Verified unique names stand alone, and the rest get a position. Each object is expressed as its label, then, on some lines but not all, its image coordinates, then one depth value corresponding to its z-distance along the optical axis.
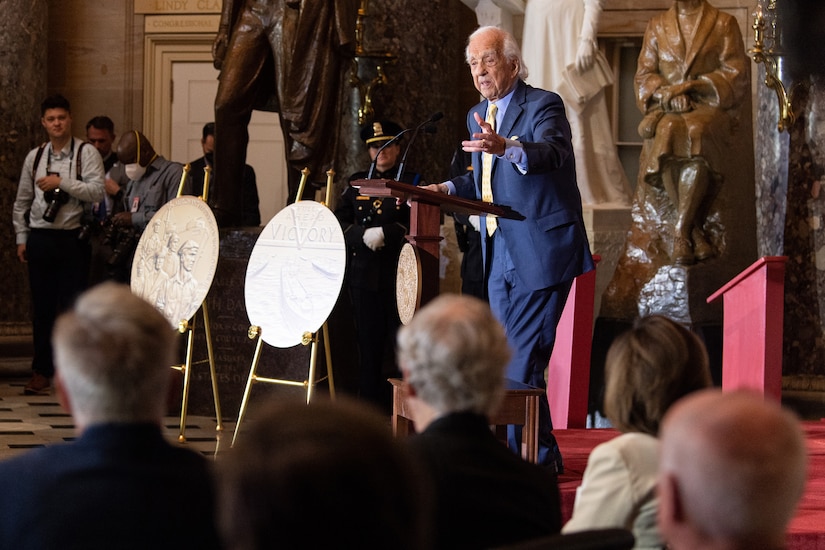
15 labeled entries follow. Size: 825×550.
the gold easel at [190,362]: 11.41
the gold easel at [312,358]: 10.53
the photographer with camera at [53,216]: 14.57
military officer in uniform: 12.42
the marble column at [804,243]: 12.44
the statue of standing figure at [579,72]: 15.41
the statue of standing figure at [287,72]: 12.92
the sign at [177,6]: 21.07
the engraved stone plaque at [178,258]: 11.16
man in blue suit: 7.88
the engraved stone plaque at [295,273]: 10.49
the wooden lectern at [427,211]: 7.38
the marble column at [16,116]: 17.21
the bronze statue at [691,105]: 14.03
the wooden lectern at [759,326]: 9.66
